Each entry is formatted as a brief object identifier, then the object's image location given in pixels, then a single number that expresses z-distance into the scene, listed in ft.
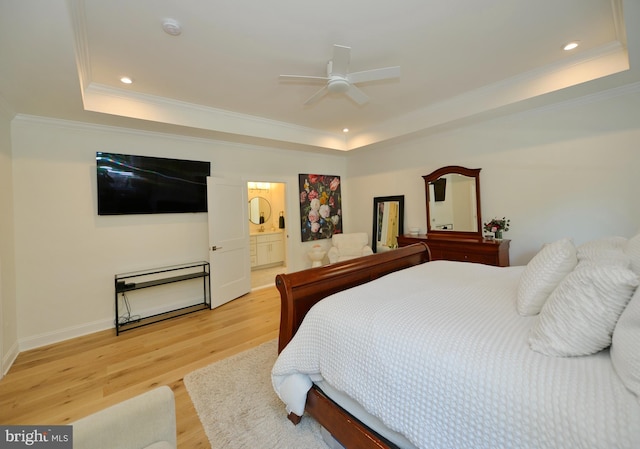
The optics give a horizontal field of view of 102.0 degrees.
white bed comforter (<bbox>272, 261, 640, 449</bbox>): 2.48
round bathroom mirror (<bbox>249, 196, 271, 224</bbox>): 21.64
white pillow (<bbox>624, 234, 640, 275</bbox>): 3.76
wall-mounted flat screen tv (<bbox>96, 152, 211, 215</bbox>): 10.50
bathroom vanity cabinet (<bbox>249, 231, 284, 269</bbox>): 20.13
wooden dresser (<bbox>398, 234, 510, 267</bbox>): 10.77
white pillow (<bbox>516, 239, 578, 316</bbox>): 4.31
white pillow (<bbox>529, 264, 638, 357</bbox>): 2.99
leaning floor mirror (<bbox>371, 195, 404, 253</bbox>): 15.62
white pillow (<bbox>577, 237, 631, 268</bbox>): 3.73
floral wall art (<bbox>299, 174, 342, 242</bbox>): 16.78
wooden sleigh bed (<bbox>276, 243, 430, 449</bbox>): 4.37
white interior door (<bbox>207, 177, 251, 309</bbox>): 12.55
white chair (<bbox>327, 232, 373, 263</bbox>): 15.58
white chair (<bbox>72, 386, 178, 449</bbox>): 3.02
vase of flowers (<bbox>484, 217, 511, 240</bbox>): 11.29
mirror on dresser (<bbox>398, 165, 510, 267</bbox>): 11.12
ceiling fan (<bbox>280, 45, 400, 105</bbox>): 6.78
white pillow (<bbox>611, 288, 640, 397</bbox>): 2.39
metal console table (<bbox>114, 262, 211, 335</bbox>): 10.51
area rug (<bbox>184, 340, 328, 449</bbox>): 5.16
